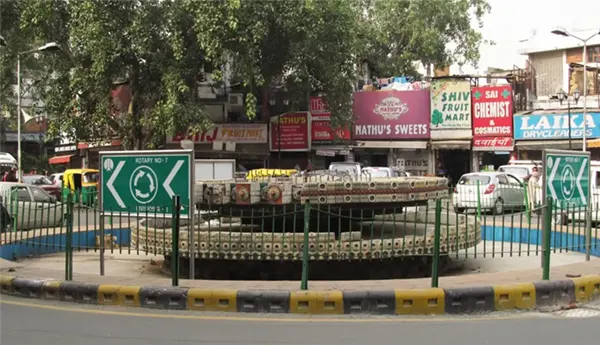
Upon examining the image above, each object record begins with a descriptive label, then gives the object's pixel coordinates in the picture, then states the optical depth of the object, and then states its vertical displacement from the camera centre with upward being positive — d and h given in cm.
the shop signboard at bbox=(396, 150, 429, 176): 3052 +35
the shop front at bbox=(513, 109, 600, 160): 2780 +184
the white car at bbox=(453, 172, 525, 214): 1801 -69
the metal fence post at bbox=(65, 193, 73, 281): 723 -91
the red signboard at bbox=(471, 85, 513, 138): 2905 +286
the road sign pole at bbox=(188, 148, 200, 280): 725 -49
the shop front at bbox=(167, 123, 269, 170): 2958 +127
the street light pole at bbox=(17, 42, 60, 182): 2106 +427
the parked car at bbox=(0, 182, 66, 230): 1072 -73
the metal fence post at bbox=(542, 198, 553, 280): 707 -86
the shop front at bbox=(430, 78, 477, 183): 2958 +275
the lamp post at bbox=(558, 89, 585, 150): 2764 +349
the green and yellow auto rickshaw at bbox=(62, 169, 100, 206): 2386 -45
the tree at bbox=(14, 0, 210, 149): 2262 +416
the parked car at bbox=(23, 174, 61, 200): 2317 -61
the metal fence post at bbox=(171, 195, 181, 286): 663 -80
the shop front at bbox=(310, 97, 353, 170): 3014 +161
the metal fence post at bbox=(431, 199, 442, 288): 656 -83
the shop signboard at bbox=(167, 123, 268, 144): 2962 +171
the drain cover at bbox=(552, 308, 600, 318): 640 -157
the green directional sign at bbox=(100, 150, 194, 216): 732 -16
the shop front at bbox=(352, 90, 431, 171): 2997 +216
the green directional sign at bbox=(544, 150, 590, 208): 799 -11
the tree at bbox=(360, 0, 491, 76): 3400 +797
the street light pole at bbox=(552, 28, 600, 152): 2544 +439
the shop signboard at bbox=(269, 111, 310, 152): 3011 +186
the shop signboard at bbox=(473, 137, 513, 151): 2895 +128
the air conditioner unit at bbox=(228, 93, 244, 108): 3031 +349
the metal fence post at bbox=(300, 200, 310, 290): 652 -95
